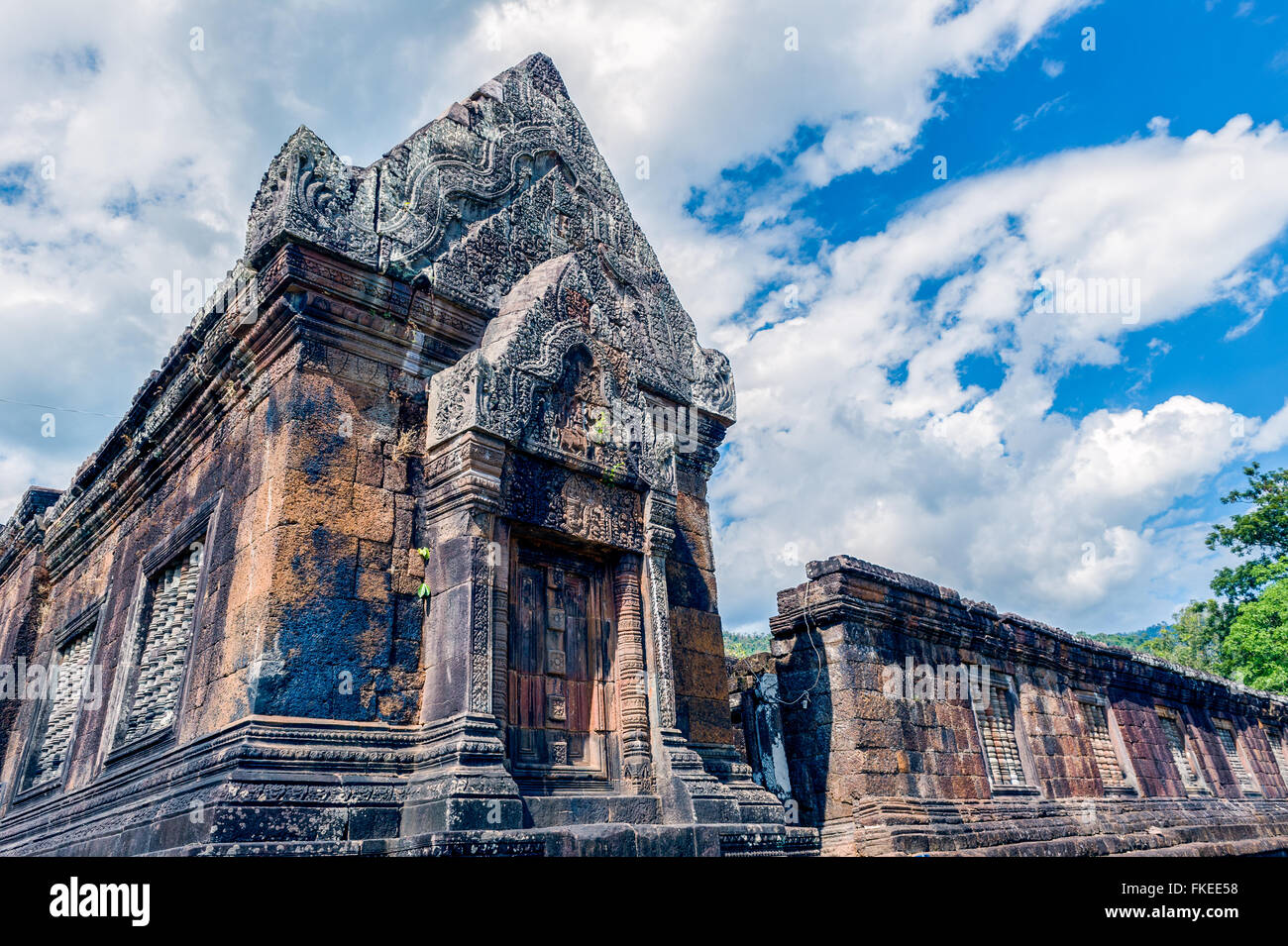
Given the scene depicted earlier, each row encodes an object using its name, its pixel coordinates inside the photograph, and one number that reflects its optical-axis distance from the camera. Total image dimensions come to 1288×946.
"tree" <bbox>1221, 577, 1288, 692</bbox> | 21.56
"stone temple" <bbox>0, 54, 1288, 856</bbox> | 5.14
